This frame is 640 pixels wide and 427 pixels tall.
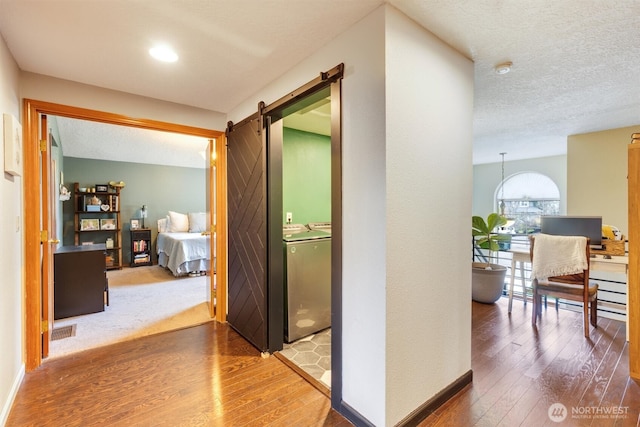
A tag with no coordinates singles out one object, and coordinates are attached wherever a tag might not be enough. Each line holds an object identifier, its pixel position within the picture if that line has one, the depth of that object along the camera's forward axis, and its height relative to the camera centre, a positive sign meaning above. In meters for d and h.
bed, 5.39 -0.62
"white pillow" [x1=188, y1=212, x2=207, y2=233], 6.88 -0.26
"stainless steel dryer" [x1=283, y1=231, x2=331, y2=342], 2.73 -0.70
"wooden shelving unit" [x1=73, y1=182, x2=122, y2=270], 6.01 -0.15
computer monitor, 3.14 -0.19
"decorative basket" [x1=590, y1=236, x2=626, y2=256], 3.08 -0.42
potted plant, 3.72 -0.77
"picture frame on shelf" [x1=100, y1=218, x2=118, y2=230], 6.19 -0.24
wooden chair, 2.86 -0.82
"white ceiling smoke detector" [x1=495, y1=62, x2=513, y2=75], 2.11 +1.04
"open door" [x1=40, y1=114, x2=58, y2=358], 2.39 -0.20
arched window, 6.36 +0.24
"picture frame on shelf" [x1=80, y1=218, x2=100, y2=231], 6.00 -0.23
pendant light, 7.01 +0.21
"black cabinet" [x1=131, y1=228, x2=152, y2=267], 6.44 -0.77
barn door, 2.53 -0.18
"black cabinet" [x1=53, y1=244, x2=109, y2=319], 3.42 -0.82
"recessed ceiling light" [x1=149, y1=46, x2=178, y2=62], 1.90 +1.07
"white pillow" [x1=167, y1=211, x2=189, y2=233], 6.70 -0.25
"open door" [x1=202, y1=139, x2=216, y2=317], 3.27 -0.13
